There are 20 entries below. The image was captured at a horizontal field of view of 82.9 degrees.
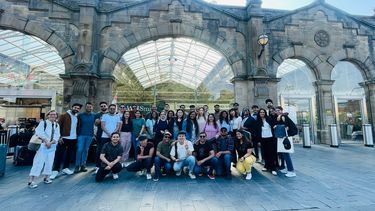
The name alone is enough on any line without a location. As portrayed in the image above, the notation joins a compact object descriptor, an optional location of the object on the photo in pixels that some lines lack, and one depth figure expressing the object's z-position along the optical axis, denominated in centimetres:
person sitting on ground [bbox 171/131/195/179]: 541
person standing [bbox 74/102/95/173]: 598
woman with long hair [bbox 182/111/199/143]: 636
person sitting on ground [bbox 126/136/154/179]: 549
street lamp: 887
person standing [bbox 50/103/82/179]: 569
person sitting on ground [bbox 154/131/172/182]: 532
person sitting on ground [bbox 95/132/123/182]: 505
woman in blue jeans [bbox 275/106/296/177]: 548
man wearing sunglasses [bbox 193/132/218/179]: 546
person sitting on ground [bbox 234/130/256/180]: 539
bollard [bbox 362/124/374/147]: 1112
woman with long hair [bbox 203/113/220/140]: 613
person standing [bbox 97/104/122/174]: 602
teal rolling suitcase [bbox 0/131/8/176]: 540
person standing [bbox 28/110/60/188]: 480
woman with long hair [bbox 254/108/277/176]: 591
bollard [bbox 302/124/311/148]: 1075
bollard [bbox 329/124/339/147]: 1063
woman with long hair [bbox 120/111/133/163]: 649
